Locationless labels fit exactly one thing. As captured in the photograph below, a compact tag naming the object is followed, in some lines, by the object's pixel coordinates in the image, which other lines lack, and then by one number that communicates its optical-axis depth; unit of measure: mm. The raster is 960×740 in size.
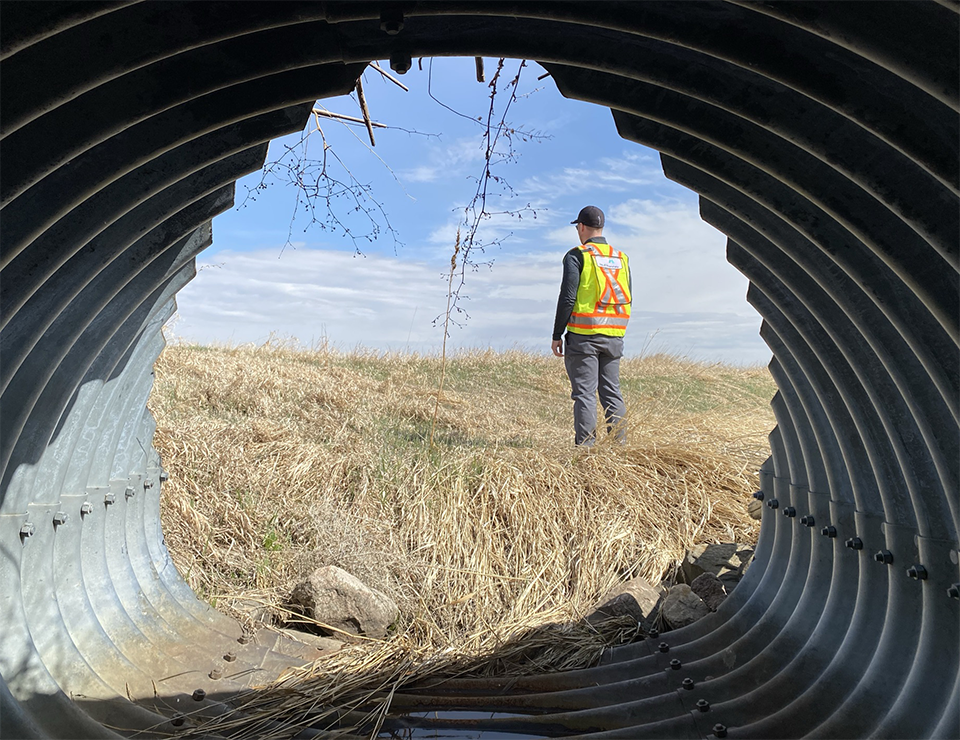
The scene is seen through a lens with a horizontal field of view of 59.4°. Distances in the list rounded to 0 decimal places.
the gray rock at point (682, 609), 4891
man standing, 7988
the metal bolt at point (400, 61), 2426
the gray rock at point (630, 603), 5137
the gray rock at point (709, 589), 5141
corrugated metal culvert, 2121
